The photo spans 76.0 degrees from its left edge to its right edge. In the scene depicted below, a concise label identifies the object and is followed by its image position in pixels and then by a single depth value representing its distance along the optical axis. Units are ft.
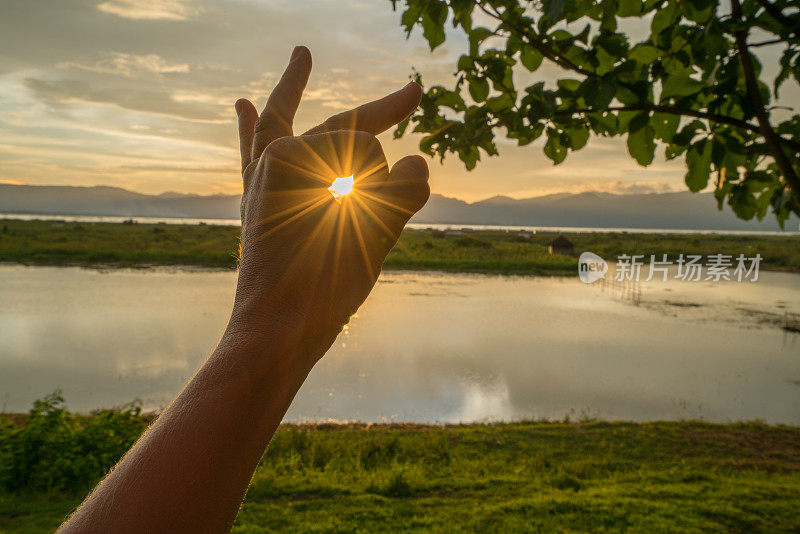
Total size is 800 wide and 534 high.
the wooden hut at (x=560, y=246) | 177.43
